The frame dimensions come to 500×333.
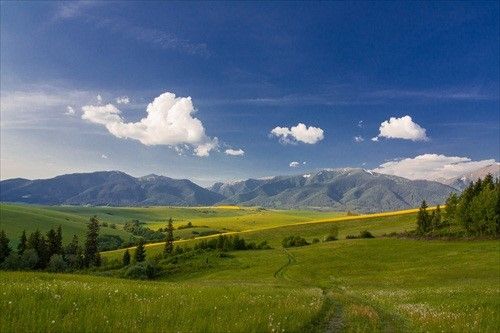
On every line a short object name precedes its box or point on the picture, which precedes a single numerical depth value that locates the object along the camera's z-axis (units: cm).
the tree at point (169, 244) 13012
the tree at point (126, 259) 12162
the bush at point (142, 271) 9556
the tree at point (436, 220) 12431
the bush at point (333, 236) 13482
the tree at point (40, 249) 11094
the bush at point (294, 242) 13088
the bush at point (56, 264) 10639
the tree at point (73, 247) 13650
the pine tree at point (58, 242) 11631
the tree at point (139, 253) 12194
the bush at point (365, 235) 13188
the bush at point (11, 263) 10231
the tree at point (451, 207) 12251
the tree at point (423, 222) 12275
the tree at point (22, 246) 11172
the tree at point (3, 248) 10675
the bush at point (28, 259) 10376
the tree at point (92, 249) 12375
